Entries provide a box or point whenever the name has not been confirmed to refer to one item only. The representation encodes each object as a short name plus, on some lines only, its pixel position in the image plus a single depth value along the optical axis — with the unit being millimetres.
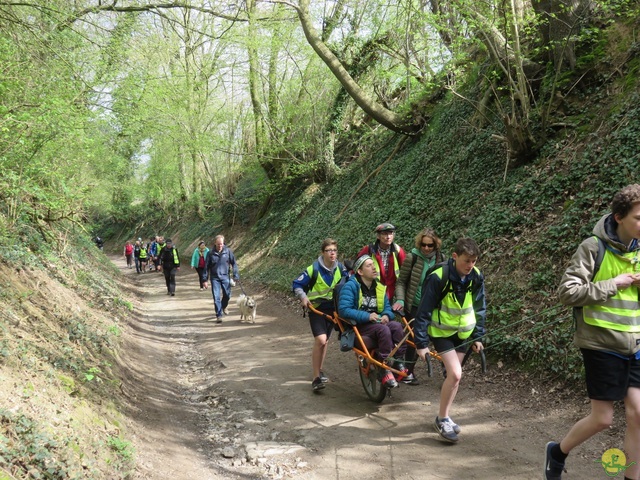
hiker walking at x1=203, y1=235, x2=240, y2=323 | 12016
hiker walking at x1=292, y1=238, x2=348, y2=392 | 6254
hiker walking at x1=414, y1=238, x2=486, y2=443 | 4484
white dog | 11594
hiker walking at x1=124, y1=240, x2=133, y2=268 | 30152
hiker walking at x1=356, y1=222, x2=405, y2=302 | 6445
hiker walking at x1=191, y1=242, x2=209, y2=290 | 16406
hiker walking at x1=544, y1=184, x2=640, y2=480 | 3055
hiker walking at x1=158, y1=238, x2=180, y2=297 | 16766
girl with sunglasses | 6090
